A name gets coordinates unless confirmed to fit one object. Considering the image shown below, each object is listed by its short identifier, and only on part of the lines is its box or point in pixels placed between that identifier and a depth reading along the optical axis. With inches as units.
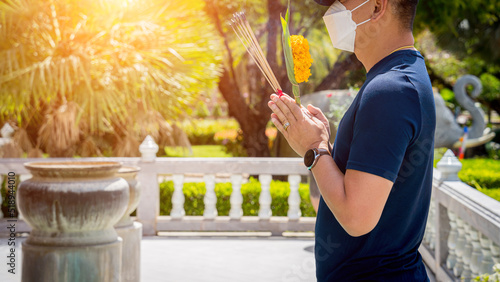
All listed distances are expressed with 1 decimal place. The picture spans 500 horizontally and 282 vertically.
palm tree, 402.0
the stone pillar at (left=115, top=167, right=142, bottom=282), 196.2
